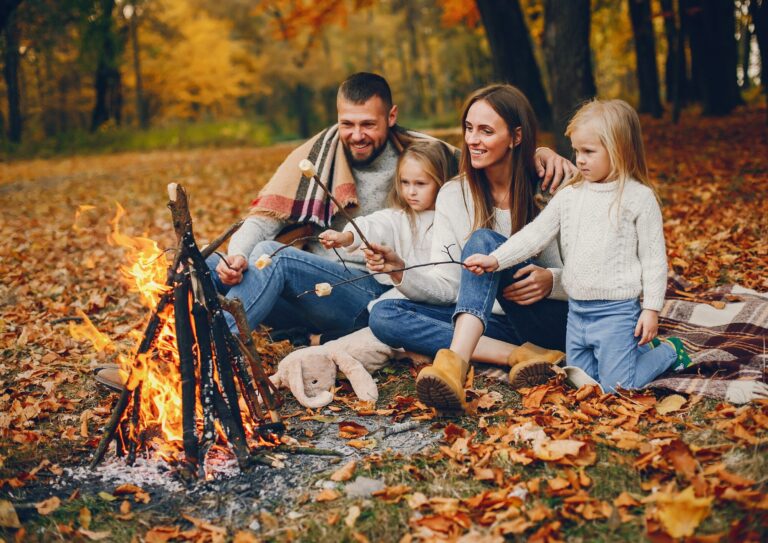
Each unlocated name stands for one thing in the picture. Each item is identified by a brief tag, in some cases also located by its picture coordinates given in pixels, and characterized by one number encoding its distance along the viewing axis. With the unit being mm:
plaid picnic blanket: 3176
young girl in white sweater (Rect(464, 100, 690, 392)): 3203
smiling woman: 3490
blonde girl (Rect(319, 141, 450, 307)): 3951
